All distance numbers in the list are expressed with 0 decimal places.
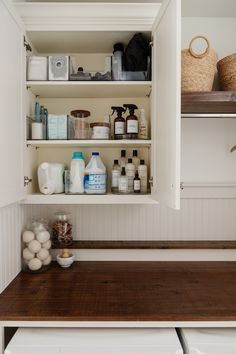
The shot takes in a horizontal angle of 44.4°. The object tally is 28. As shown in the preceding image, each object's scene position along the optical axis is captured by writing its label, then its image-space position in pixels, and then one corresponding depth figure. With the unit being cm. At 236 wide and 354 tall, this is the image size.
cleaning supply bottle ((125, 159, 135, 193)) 174
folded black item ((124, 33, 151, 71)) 160
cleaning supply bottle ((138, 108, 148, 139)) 170
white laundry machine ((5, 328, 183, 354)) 118
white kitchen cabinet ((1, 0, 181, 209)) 129
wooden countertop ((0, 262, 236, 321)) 125
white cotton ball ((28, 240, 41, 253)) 168
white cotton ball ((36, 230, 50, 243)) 170
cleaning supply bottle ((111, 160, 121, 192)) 176
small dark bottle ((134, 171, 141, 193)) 172
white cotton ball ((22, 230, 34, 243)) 168
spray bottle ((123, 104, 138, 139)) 167
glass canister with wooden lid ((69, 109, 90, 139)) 170
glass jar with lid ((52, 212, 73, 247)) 185
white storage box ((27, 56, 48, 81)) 162
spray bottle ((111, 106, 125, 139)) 170
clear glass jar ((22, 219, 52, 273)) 168
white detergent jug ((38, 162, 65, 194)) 168
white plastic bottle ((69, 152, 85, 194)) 170
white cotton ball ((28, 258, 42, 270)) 168
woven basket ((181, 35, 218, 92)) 153
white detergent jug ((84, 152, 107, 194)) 167
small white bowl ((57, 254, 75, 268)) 177
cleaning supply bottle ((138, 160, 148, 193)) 175
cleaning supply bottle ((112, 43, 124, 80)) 164
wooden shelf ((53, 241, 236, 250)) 186
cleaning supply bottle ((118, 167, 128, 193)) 170
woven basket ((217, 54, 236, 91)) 161
